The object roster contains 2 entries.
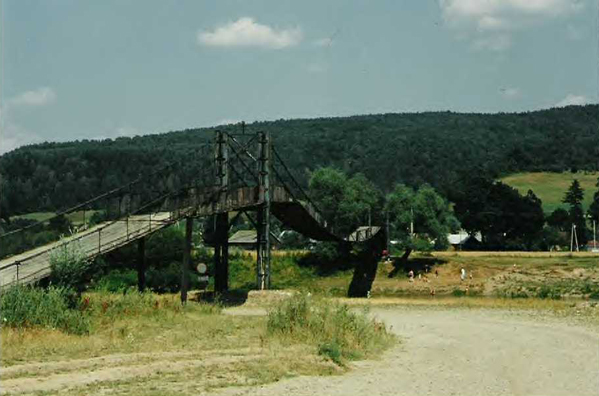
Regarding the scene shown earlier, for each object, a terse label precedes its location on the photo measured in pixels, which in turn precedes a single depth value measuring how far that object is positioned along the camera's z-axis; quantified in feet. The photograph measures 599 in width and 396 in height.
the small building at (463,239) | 380.17
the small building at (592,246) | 393.70
